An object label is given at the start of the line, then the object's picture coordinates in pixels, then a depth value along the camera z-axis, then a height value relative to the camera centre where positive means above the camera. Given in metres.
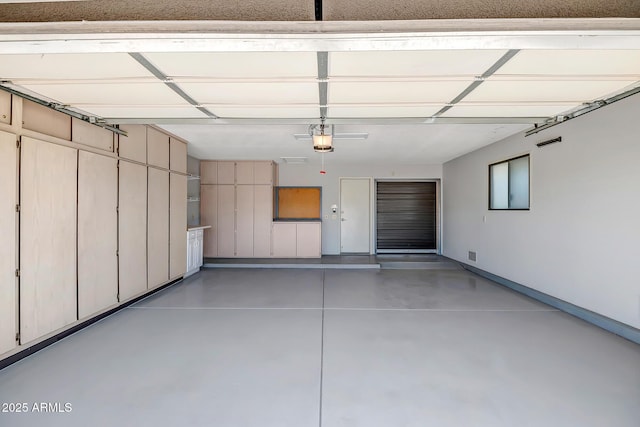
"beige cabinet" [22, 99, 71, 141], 2.67 +0.82
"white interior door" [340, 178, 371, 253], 8.20 -0.09
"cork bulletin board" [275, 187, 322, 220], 8.05 +0.19
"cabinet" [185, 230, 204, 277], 5.80 -0.81
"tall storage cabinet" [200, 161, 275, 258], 7.33 +0.11
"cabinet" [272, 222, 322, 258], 7.43 -0.70
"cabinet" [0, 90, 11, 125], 2.43 +0.81
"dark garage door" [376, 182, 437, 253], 8.30 -0.14
